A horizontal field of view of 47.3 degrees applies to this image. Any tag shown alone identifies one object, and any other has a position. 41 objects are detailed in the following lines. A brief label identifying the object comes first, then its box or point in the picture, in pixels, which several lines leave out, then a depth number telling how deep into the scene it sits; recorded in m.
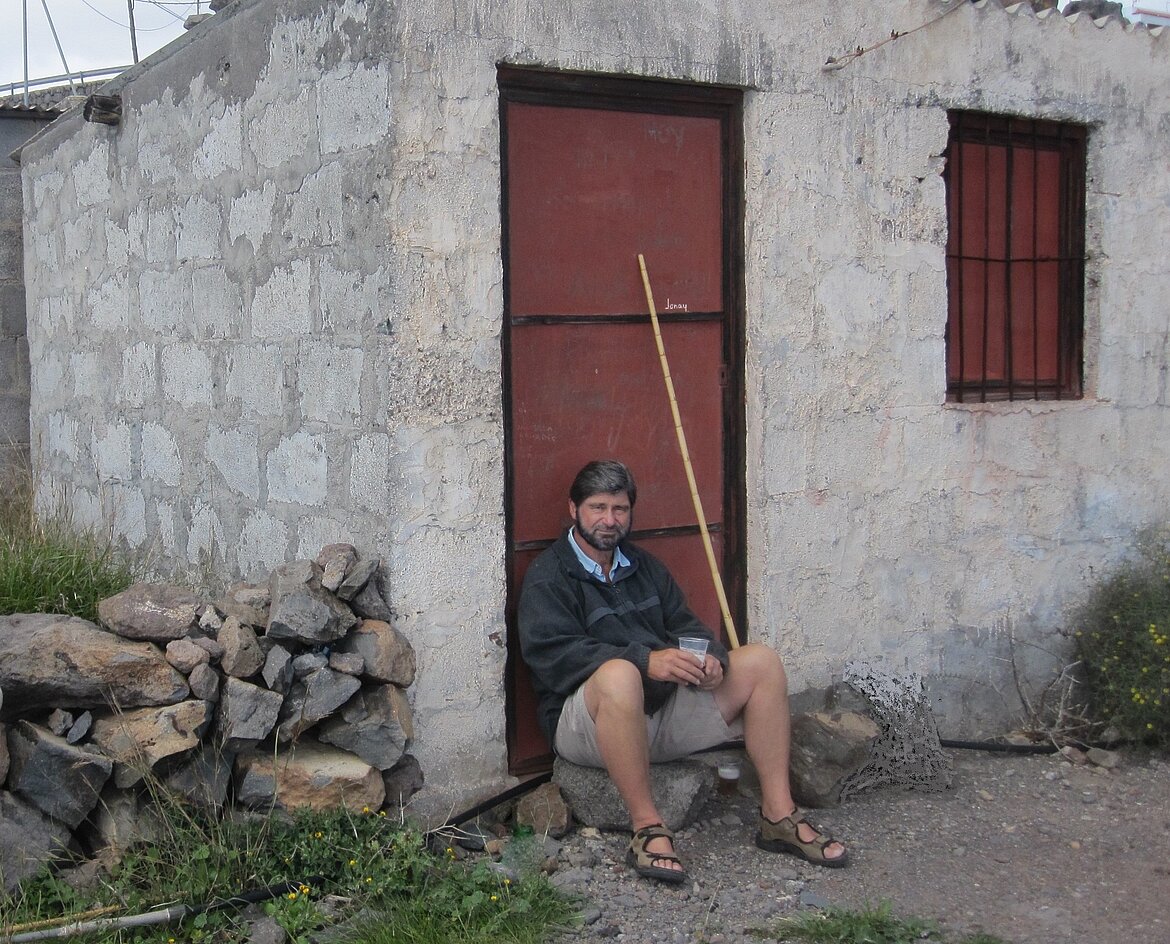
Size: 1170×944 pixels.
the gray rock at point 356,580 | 4.08
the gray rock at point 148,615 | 3.99
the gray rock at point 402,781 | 4.14
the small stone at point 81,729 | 3.75
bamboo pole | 4.47
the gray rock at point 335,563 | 4.08
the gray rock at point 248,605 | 4.10
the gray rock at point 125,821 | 3.75
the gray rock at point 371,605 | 4.12
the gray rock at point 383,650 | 4.03
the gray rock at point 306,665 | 3.98
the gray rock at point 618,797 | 4.30
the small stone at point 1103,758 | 5.36
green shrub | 5.41
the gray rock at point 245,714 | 3.83
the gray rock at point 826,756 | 4.64
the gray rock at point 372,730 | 4.02
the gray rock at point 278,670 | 3.91
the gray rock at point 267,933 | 3.52
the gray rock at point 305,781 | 3.88
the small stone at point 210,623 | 4.08
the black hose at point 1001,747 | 5.31
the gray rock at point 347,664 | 4.00
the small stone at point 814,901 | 3.89
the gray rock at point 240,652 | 3.92
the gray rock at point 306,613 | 3.95
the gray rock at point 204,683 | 3.87
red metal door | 4.46
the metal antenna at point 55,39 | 10.56
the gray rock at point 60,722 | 3.77
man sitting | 4.11
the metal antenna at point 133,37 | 8.39
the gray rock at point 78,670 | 3.74
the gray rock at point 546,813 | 4.28
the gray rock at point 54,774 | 3.64
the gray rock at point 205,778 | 3.80
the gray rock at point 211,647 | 3.96
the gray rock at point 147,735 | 3.72
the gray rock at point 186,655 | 3.91
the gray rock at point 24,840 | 3.59
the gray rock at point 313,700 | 3.92
